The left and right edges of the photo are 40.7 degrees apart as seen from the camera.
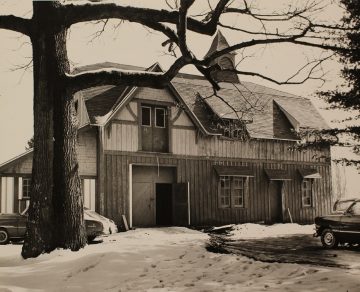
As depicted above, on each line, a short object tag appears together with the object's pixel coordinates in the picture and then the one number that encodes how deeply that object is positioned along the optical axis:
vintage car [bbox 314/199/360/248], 13.70
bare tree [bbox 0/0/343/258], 11.55
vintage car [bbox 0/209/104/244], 16.52
